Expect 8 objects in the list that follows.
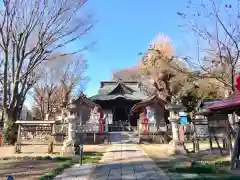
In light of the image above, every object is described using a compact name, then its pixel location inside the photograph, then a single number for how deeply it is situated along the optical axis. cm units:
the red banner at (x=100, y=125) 1483
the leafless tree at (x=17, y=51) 1254
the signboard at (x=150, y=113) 1762
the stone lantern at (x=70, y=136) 876
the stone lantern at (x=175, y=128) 880
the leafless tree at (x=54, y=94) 2587
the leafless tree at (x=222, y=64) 1056
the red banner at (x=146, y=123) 1473
